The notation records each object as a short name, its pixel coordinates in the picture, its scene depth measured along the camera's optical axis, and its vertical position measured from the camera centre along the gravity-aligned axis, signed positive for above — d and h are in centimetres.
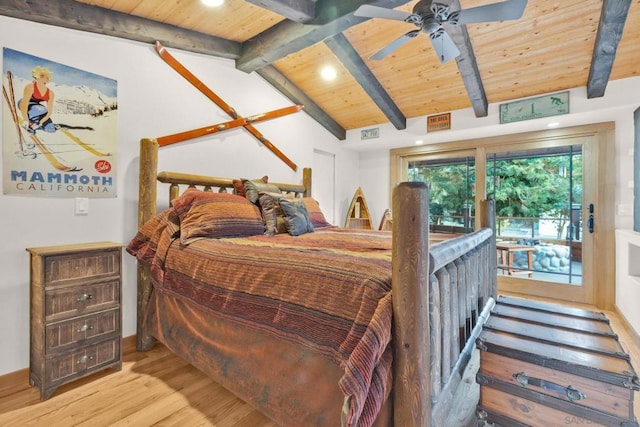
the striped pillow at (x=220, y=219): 219 -4
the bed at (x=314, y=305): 107 -41
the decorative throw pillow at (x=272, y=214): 268 +0
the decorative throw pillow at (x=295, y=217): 265 -3
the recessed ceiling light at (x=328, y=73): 361 +165
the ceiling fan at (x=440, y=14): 183 +124
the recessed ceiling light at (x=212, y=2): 231 +156
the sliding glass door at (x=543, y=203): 357 +17
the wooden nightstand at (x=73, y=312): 181 -61
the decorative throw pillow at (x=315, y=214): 322 +0
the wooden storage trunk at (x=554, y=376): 125 -68
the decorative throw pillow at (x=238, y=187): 301 +25
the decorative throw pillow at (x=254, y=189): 287 +23
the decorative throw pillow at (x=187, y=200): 231 +10
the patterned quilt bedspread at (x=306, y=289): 103 -35
